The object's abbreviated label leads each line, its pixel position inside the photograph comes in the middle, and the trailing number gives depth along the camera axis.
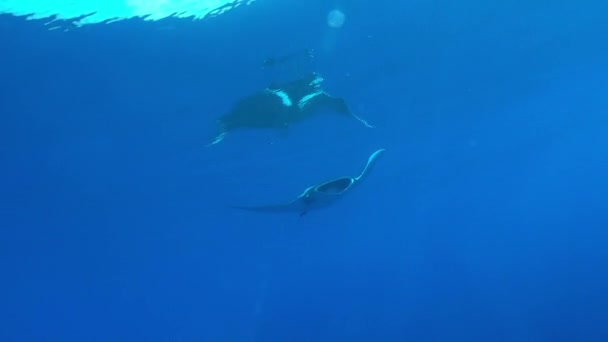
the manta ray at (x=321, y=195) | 6.30
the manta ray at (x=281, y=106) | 12.04
